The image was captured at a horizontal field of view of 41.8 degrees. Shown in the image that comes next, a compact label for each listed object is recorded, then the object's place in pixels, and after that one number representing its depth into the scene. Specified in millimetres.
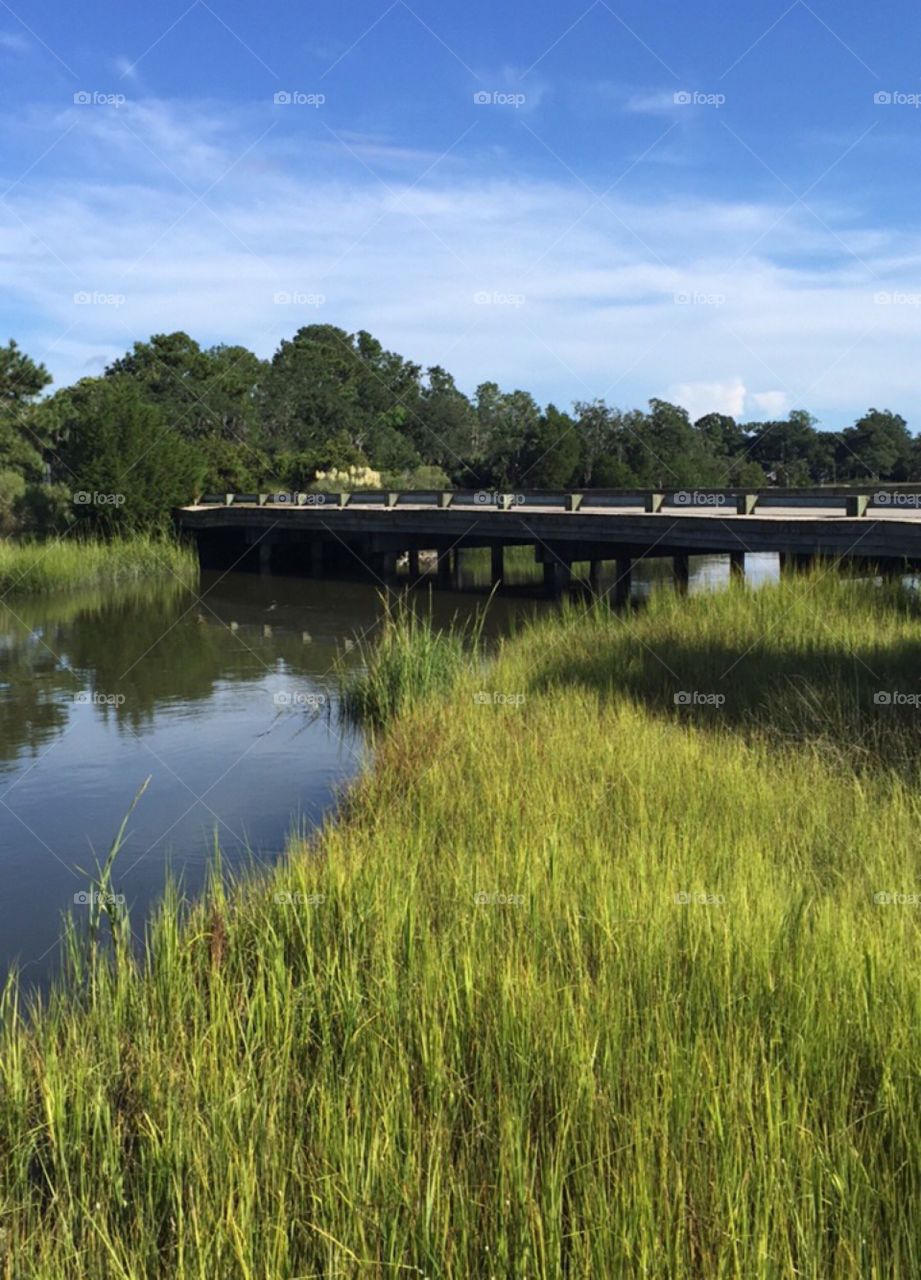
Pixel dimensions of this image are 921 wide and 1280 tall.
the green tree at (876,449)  83875
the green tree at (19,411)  42344
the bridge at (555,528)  20250
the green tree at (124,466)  36188
